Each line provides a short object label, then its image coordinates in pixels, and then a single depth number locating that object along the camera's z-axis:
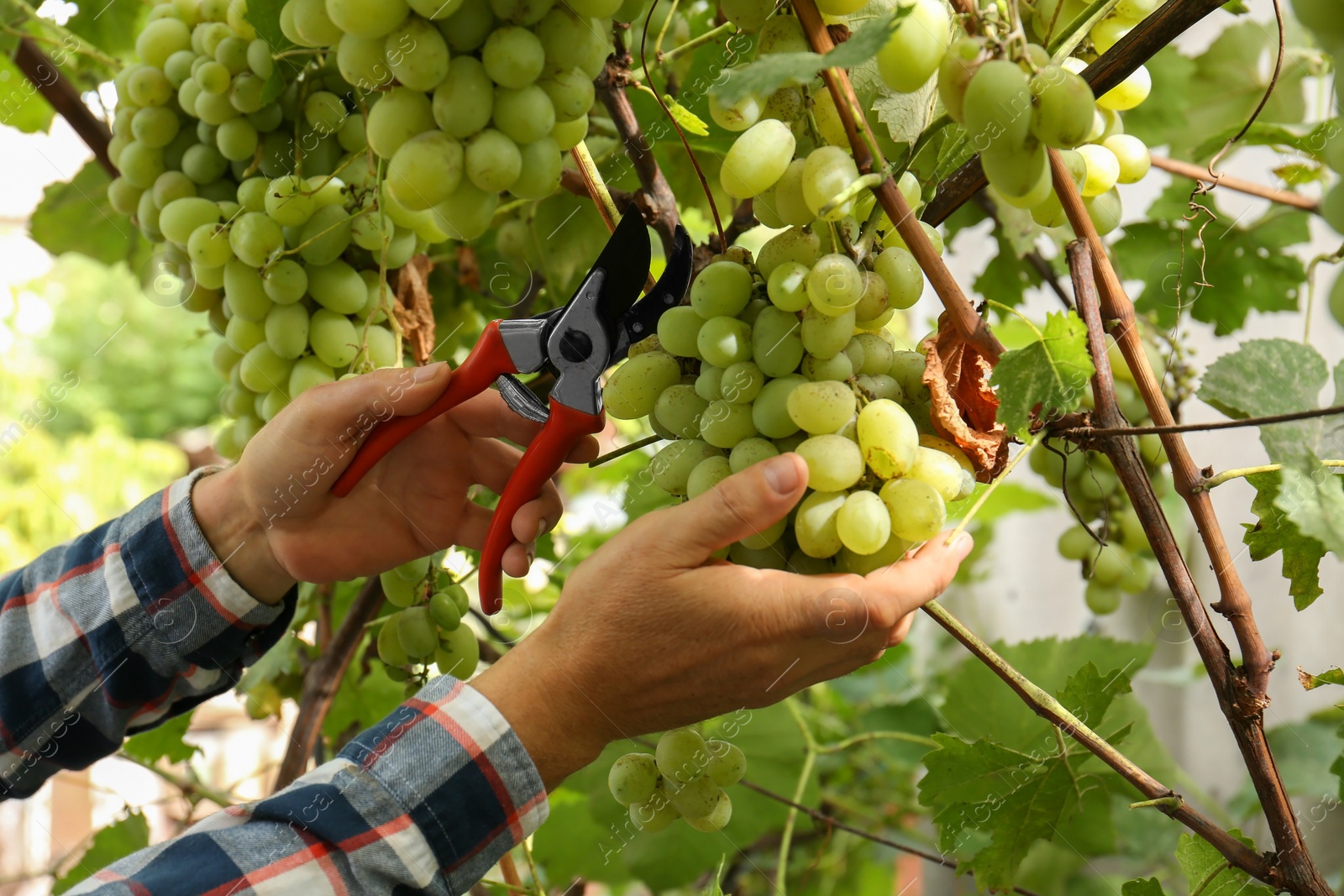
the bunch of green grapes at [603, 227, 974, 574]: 0.42
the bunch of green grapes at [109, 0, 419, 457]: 0.64
